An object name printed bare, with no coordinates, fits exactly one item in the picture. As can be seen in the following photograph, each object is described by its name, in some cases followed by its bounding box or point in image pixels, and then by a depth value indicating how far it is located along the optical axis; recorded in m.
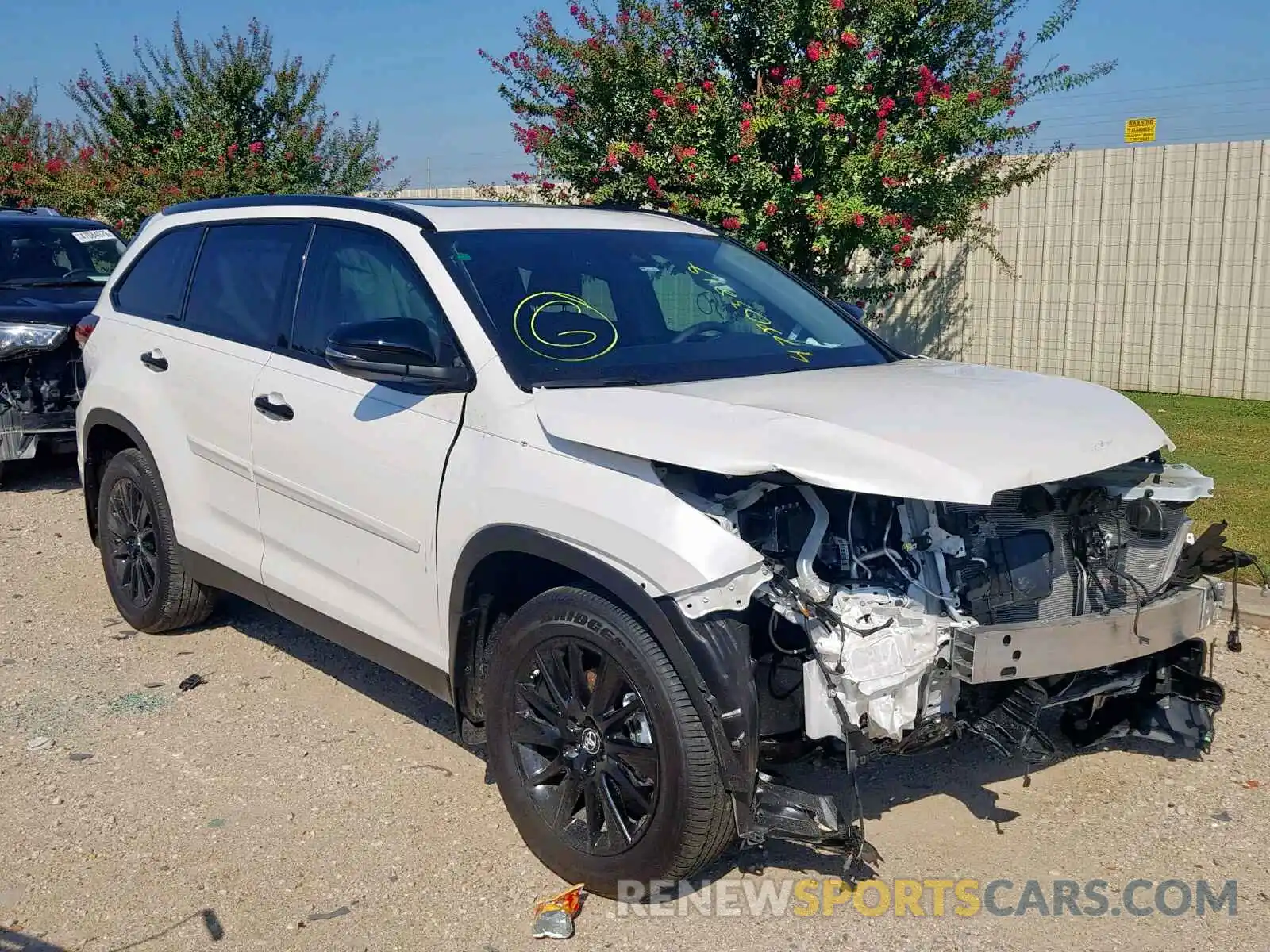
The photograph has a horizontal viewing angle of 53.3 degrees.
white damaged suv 3.29
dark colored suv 8.76
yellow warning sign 12.34
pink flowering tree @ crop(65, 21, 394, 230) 15.55
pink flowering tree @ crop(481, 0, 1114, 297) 8.73
